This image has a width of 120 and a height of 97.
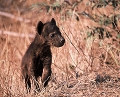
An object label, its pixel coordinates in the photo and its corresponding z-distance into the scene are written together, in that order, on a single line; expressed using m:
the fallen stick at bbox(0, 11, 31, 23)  16.62
